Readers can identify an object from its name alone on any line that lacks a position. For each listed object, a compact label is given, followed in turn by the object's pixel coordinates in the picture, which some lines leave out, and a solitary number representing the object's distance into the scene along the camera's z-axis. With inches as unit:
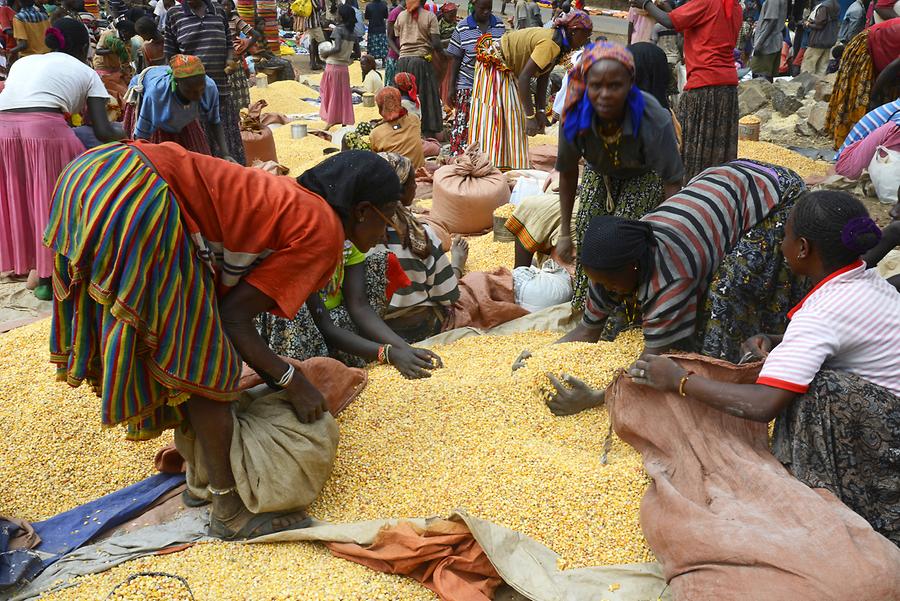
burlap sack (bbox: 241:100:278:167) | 290.5
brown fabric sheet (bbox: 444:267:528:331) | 153.0
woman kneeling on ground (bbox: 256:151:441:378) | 121.6
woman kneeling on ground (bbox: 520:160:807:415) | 105.4
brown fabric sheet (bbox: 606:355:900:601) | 70.3
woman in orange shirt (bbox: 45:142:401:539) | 74.2
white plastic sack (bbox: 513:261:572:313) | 159.9
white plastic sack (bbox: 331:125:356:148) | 339.7
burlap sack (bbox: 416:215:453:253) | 193.0
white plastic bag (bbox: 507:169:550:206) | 219.9
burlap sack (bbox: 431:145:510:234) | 216.8
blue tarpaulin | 91.8
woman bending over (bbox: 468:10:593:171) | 251.1
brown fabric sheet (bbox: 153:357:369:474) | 103.9
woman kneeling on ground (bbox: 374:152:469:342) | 142.0
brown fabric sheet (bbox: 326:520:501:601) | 82.3
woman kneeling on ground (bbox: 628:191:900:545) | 81.0
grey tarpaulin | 79.6
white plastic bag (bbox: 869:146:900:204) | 208.5
